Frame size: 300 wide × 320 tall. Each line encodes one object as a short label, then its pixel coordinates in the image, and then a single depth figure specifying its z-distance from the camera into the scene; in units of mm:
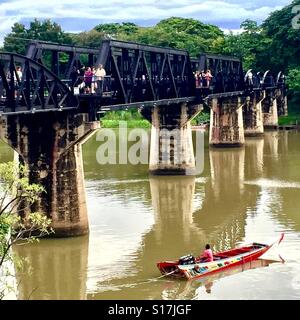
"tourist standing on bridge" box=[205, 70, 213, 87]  64875
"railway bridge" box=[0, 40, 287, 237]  35844
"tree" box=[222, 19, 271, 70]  115500
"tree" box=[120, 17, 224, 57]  125725
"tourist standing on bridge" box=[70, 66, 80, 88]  41719
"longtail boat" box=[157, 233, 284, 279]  31500
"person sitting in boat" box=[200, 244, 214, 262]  32656
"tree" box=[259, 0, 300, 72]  110375
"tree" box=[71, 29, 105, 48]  133750
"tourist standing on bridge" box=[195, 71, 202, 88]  63719
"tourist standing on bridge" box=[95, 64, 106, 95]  39250
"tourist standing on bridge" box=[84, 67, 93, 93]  39219
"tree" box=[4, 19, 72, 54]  118125
